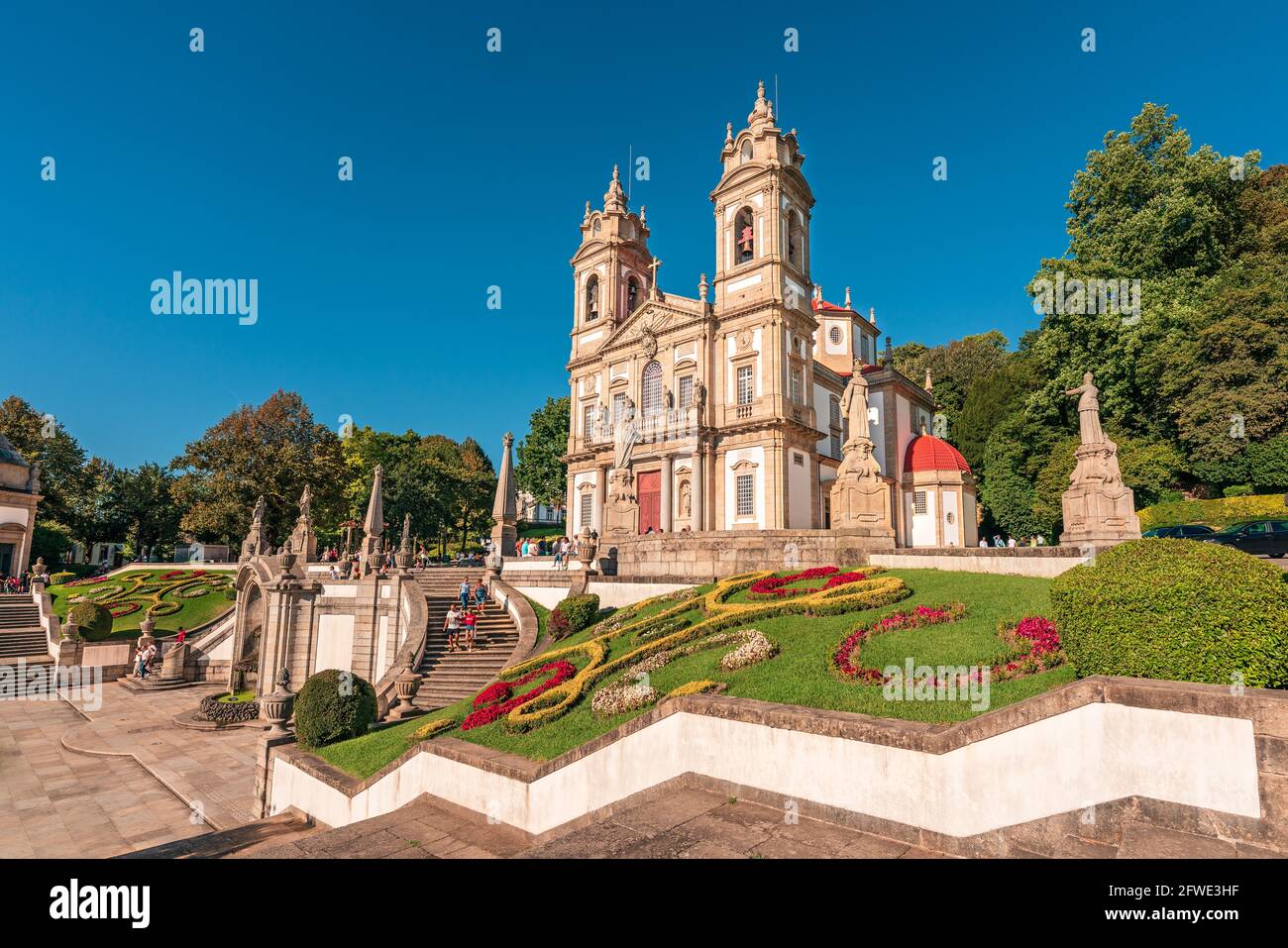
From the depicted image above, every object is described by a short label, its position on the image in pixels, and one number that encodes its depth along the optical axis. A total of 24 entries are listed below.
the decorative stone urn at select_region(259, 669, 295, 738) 14.63
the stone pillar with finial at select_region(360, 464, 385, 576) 26.89
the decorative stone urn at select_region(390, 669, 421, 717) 16.30
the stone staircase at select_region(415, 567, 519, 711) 17.88
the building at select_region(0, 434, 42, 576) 43.03
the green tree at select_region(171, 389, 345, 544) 42.81
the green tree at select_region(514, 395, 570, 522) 60.09
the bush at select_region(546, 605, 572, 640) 19.61
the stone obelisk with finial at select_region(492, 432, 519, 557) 26.84
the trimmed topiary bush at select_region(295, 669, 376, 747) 13.46
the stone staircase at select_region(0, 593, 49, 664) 31.27
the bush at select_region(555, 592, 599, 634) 19.56
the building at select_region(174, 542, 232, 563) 48.06
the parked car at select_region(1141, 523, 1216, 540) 20.05
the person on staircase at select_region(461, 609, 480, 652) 19.95
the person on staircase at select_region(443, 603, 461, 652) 20.28
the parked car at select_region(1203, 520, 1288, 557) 17.72
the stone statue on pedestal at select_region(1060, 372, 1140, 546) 15.76
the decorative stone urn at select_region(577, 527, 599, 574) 22.36
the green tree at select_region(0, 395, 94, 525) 51.03
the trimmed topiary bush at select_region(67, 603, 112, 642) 30.38
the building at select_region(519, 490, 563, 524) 98.72
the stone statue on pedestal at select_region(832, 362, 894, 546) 18.25
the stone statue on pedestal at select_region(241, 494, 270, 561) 28.02
